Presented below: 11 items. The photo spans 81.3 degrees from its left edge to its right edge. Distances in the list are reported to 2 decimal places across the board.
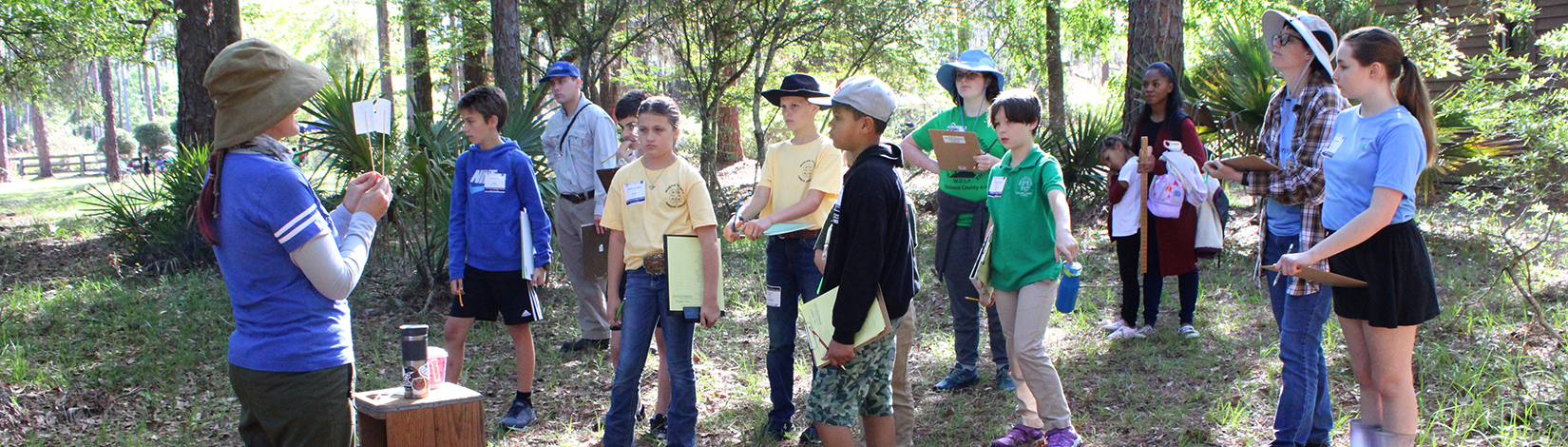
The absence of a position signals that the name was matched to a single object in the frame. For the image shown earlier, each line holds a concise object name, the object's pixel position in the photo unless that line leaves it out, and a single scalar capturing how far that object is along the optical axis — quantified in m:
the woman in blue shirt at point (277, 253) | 2.18
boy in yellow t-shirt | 3.82
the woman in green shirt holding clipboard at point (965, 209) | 4.45
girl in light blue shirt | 2.65
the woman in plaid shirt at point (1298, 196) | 3.17
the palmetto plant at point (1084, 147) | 7.77
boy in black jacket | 2.70
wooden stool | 2.51
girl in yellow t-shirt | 3.52
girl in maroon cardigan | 4.91
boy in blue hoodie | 4.14
